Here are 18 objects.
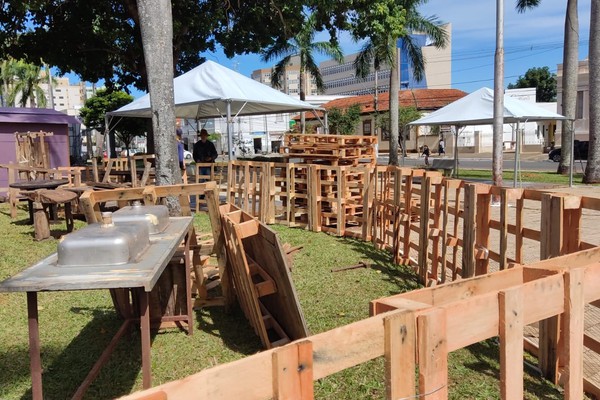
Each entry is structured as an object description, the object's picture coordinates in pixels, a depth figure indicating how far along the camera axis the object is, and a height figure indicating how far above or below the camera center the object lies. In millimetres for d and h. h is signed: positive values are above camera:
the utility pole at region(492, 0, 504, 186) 11547 +1244
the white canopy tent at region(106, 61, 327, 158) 11641 +1500
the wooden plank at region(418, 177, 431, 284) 5941 -922
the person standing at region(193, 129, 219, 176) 13289 +109
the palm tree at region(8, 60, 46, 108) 52969 +8046
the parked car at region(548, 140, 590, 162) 29995 +29
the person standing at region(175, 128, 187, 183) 12078 -138
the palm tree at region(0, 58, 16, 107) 50375 +8507
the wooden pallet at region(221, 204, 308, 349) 3994 -1088
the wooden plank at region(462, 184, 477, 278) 4750 -715
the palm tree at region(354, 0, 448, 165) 23942 +5287
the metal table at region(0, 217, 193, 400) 2578 -626
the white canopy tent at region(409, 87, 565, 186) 14039 +1154
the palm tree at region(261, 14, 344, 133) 31172 +6090
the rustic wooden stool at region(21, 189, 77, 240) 8703 -768
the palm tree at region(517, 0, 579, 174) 20062 +3403
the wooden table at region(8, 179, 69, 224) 9394 -481
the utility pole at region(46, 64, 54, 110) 43569 +6020
